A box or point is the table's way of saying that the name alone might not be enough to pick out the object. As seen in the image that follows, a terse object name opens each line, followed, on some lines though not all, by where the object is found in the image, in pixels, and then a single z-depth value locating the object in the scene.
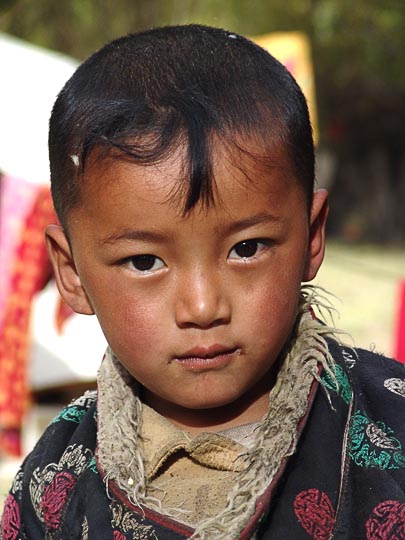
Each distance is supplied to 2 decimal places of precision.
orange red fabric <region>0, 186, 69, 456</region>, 3.98
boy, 1.47
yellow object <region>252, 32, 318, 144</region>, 6.06
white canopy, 4.09
